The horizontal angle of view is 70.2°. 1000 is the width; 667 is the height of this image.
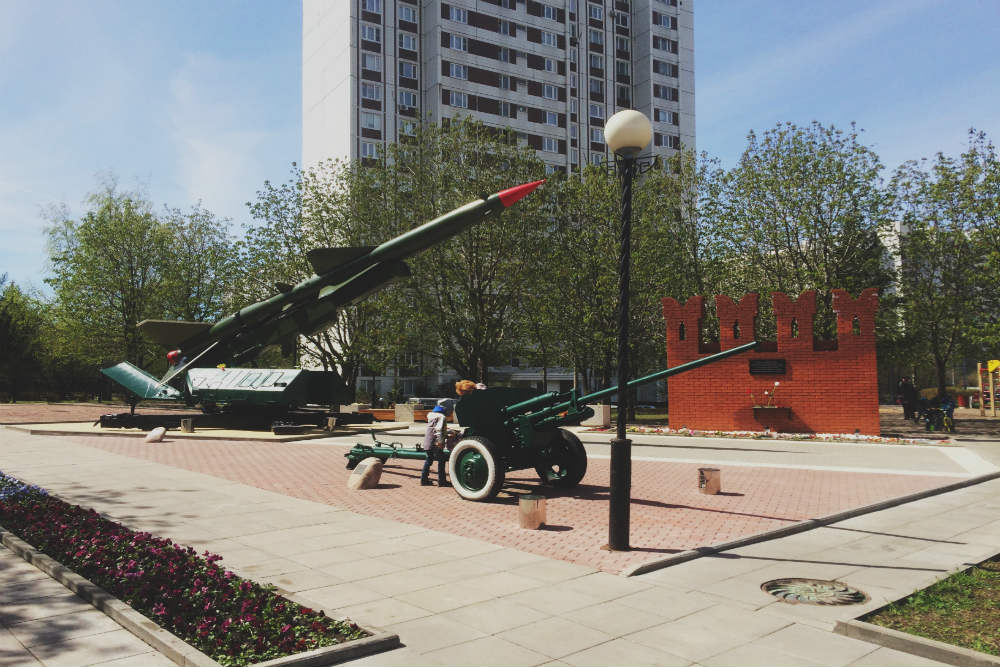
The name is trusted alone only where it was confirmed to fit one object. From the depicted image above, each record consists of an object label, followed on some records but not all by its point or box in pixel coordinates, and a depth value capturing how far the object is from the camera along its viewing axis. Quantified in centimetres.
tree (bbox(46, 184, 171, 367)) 4028
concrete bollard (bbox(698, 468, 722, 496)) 1127
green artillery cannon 1045
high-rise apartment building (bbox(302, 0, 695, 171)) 5956
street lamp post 762
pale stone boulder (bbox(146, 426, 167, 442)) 1970
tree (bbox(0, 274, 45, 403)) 4653
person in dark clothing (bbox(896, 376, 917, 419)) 3266
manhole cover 590
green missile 1836
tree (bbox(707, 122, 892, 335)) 2795
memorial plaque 2281
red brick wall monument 2202
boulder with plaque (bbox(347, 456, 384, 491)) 1184
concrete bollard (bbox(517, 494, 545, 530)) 871
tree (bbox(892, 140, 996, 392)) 2895
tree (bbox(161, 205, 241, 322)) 4156
